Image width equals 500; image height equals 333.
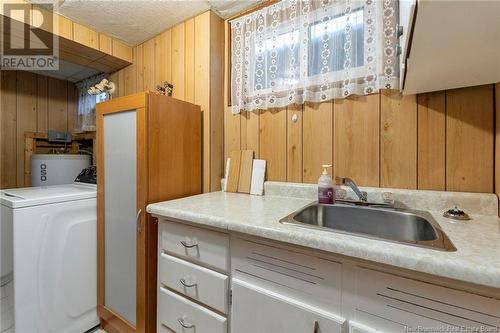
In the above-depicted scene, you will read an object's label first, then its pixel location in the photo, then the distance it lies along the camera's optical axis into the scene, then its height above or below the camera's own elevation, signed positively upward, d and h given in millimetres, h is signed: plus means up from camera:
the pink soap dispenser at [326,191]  1171 -134
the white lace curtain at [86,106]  2561 +673
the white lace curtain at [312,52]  1163 +659
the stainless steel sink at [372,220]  937 -252
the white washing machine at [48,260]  1229 -555
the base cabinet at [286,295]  585 -407
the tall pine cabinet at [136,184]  1261 -115
